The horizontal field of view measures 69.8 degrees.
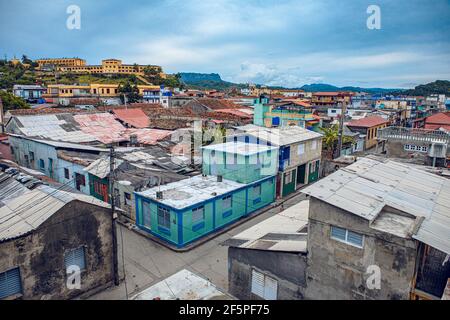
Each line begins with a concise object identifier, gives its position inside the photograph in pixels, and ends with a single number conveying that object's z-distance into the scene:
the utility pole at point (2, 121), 35.17
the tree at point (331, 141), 31.53
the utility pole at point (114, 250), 13.34
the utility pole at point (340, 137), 26.29
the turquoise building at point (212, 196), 17.36
